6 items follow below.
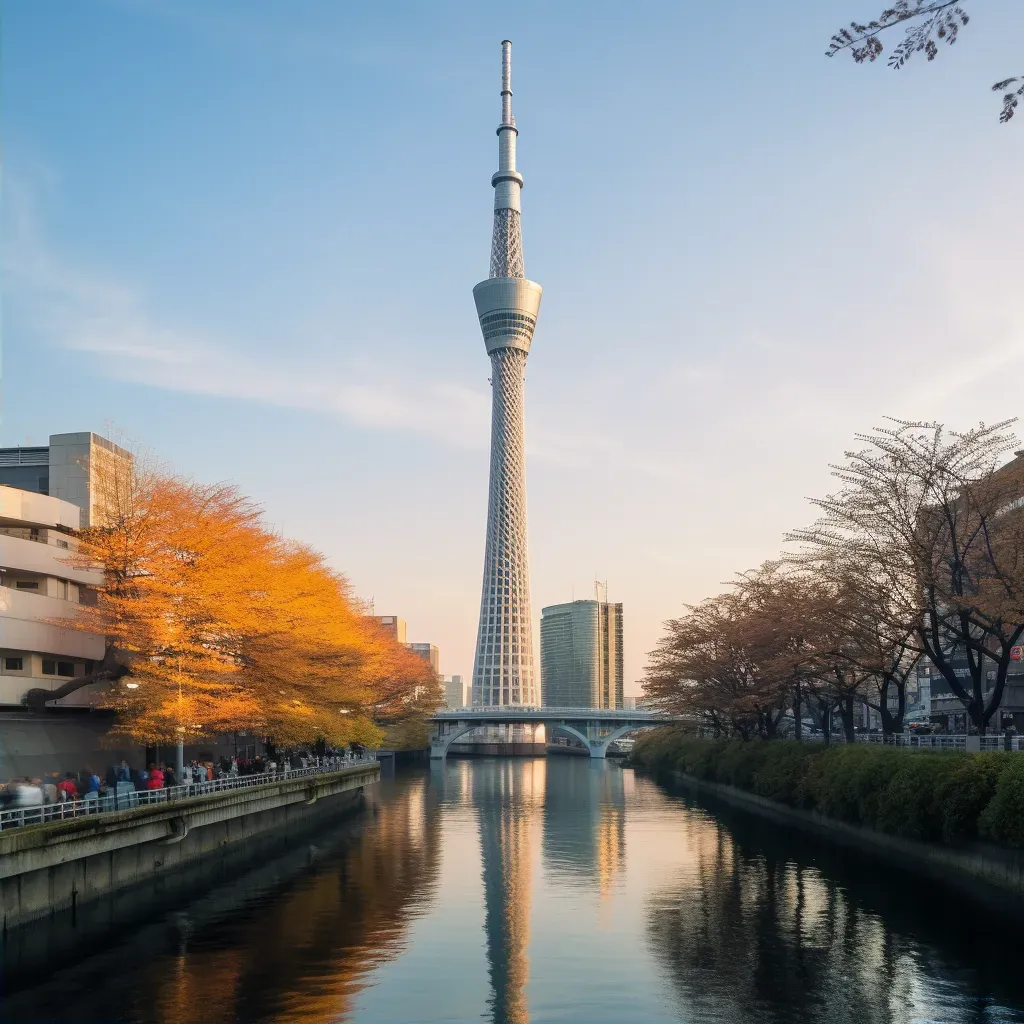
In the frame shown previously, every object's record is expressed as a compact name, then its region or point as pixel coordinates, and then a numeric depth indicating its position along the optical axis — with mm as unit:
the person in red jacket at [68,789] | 38062
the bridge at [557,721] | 157125
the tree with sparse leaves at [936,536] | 48000
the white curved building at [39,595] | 50281
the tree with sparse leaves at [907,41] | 8789
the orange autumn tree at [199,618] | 49406
